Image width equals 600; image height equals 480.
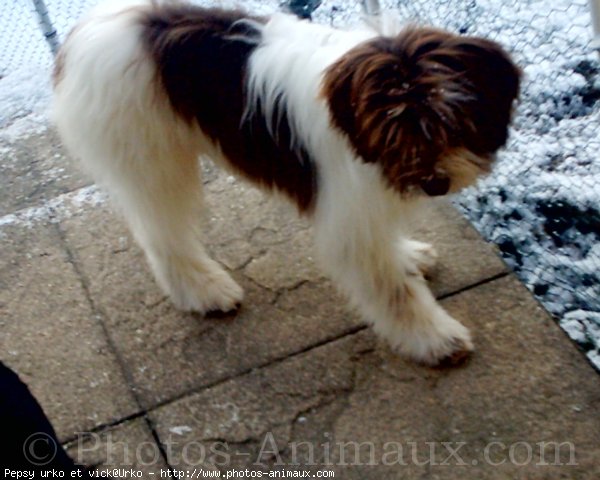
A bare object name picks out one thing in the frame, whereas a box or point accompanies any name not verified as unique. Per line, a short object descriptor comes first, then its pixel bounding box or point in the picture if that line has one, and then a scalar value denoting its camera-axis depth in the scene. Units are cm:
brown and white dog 237
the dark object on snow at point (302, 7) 517
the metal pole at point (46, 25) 558
